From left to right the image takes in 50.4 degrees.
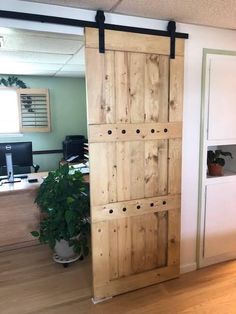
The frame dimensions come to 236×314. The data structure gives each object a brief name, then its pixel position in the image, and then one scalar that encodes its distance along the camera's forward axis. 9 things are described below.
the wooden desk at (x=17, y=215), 2.74
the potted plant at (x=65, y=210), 2.38
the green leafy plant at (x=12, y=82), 4.19
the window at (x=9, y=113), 4.39
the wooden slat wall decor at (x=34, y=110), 4.31
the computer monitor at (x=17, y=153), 3.16
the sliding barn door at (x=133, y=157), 1.88
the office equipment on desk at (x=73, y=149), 4.33
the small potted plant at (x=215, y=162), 2.51
